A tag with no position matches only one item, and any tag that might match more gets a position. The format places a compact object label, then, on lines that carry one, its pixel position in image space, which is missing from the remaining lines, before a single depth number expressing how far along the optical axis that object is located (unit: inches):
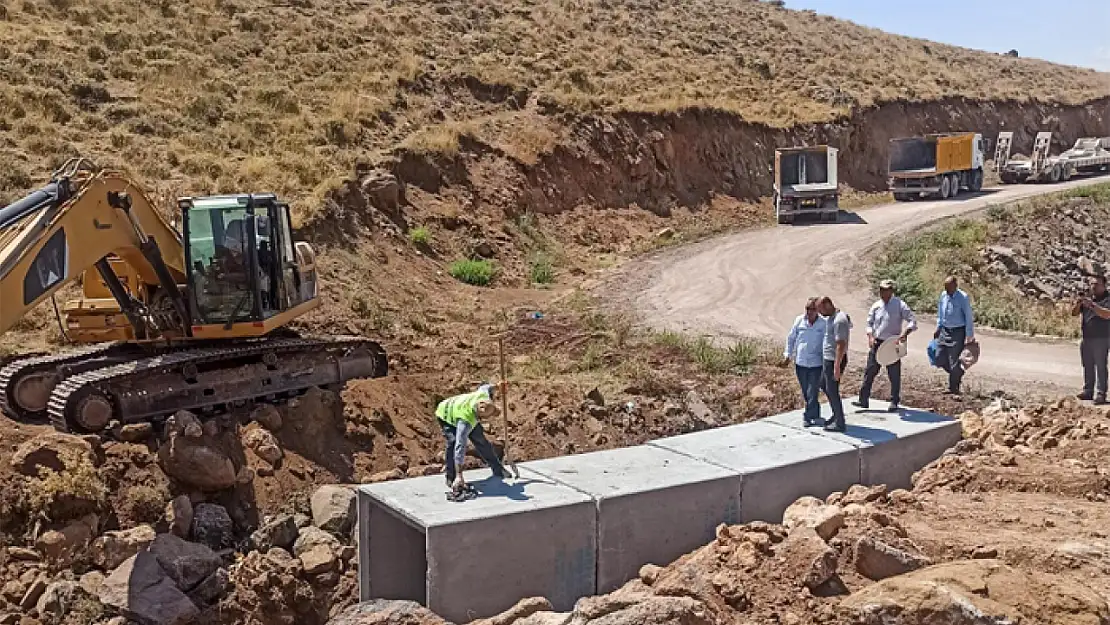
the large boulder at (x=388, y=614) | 296.8
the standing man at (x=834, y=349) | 440.5
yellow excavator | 458.9
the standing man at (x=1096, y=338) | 514.0
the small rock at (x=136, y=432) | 462.6
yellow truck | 1401.3
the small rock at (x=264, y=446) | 480.7
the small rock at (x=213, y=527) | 440.5
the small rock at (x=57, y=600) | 368.2
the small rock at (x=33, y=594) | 378.3
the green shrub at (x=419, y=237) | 953.5
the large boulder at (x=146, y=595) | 380.5
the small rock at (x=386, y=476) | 481.2
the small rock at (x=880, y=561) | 306.0
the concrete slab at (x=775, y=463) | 404.5
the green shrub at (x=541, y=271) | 971.3
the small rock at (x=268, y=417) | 501.0
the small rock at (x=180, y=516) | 433.4
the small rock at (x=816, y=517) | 327.3
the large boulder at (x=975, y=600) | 265.3
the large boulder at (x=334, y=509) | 439.5
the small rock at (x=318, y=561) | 409.1
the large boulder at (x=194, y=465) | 452.4
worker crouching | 364.9
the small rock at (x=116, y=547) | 407.8
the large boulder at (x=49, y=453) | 425.7
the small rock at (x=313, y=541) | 421.1
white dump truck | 1243.8
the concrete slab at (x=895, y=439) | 440.5
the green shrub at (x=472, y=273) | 933.2
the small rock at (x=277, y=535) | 428.5
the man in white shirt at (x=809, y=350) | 452.4
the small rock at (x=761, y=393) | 600.4
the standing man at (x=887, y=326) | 478.9
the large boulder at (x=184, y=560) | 405.4
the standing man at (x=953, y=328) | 527.2
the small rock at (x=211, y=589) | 404.2
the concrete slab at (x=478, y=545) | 338.6
